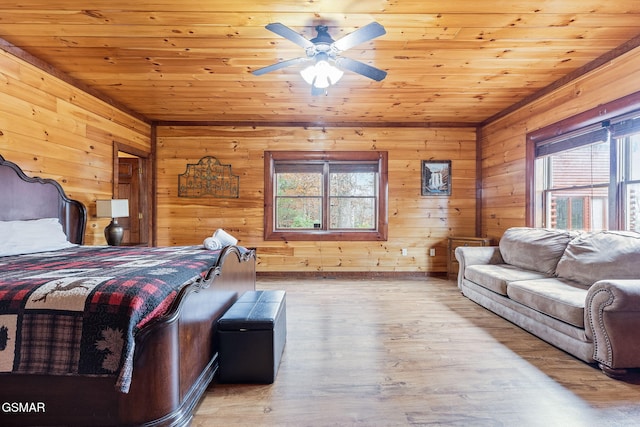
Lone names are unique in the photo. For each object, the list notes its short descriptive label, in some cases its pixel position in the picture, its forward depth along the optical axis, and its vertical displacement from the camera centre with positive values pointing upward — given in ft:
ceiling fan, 6.77 +3.99
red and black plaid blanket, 4.26 -1.64
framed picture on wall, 16.55 +1.86
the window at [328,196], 16.56 +0.87
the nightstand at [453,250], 15.07 -1.99
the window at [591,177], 9.42 +1.27
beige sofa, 6.53 -2.15
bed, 4.28 -2.00
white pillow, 8.07 -0.73
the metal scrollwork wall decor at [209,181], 16.38 +1.65
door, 16.05 +1.01
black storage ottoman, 6.38 -2.89
